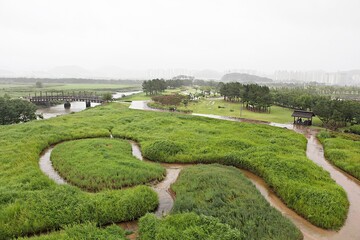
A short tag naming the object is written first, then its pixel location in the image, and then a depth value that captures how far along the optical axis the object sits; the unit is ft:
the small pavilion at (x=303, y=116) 128.88
